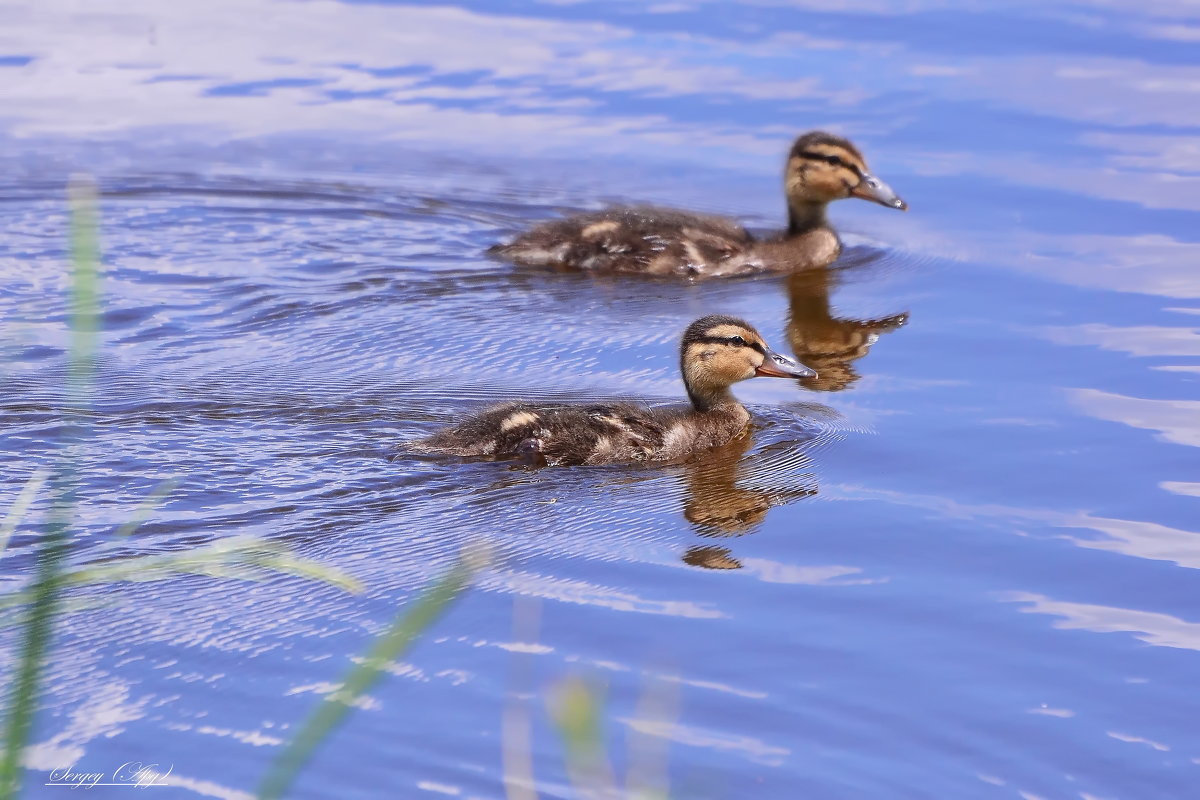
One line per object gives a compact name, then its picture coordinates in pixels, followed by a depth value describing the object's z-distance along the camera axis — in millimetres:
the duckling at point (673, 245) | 15961
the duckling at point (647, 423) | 11016
